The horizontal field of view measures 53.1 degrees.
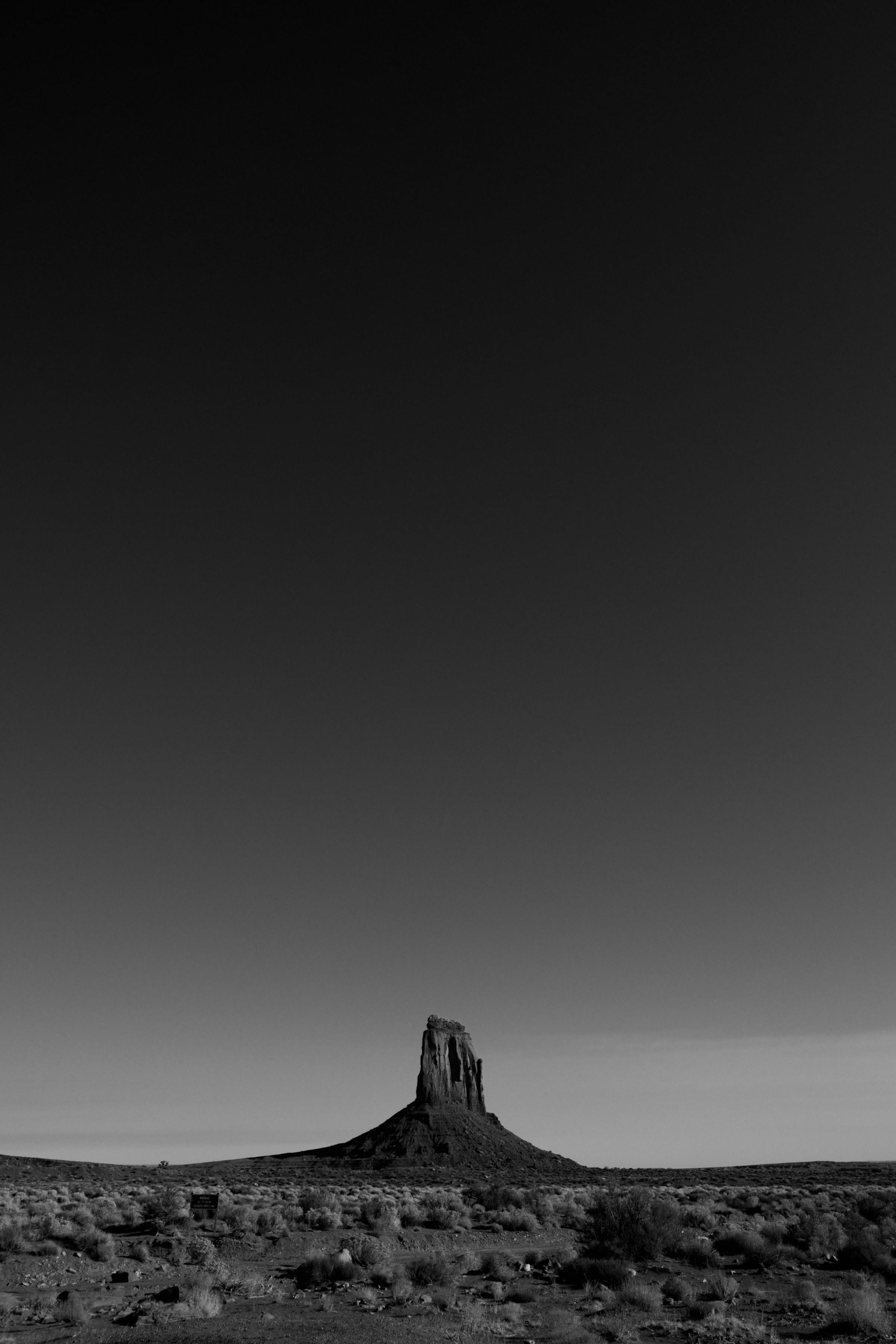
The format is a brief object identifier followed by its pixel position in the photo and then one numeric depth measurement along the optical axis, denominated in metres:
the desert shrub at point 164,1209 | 33.72
